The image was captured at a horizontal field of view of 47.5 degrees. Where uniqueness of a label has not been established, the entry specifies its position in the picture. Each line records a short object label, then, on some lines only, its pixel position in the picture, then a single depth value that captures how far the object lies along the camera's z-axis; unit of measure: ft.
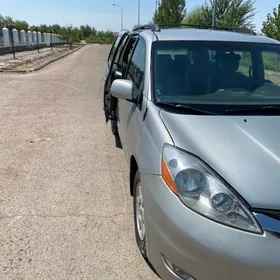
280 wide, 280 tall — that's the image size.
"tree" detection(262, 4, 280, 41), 44.55
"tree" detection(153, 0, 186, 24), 119.44
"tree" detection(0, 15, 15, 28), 212.97
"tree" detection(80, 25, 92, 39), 329.60
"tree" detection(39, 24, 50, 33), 251.91
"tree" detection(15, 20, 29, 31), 212.74
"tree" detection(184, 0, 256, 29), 82.17
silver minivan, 5.58
